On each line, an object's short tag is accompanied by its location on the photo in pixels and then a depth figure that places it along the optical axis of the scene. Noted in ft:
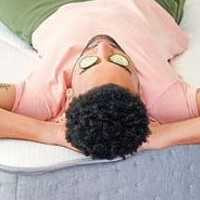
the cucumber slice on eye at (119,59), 4.91
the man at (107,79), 4.43
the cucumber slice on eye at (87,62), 4.89
